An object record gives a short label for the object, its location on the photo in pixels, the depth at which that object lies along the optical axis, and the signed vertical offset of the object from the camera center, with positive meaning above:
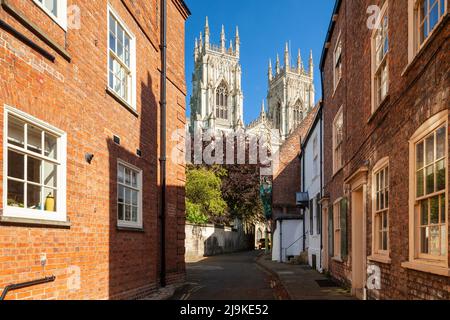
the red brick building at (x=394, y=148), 5.15 +0.64
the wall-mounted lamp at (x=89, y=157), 7.50 +0.57
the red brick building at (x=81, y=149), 5.57 +0.70
